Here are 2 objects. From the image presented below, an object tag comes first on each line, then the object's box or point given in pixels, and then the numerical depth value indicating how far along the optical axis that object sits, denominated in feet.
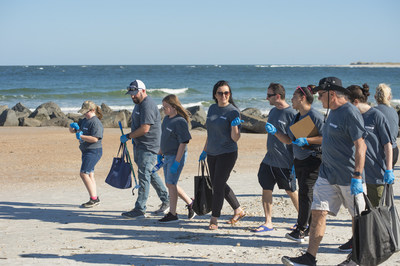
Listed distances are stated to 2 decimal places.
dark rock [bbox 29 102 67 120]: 78.28
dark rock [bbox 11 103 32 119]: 82.89
